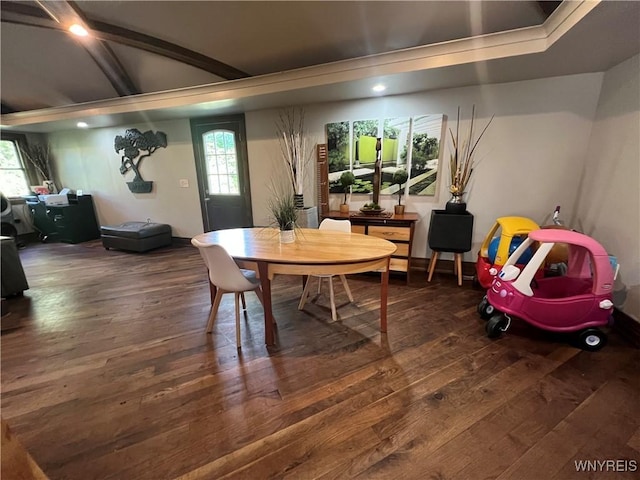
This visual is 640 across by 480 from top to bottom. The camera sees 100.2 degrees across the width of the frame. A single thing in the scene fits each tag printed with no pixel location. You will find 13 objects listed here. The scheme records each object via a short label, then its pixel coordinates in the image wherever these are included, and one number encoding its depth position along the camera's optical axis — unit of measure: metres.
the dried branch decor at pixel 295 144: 3.79
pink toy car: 1.92
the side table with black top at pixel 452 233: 2.99
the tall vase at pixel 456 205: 3.07
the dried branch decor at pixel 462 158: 3.08
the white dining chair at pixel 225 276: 1.87
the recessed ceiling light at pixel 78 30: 2.45
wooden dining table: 1.88
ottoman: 4.52
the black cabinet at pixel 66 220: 5.20
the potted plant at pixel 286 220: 2.16
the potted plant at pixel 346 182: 3.45
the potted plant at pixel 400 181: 3.28
